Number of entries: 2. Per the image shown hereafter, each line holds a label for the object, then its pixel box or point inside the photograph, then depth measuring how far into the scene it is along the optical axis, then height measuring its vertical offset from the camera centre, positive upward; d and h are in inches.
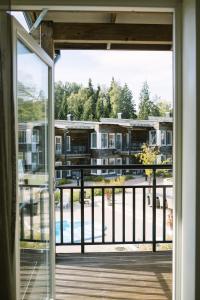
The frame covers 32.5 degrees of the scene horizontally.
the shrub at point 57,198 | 171.8 -27.5
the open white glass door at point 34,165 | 84.4 -6.3
